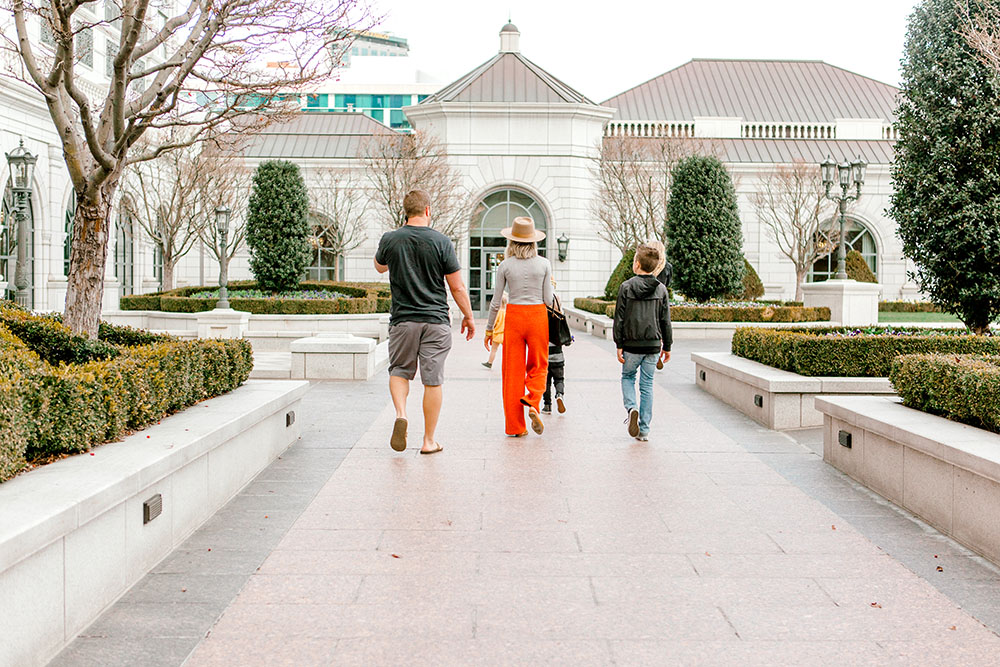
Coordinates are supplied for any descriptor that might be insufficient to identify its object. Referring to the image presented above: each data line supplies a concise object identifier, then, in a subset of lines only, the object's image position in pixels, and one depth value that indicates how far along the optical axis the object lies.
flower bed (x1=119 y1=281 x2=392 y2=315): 23.09
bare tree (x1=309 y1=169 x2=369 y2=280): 38.62
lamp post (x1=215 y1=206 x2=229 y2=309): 20.98
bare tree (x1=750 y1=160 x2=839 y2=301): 36.88
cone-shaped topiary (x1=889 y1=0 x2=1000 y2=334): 12.08
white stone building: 37.44
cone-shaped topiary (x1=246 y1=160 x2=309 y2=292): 25.41
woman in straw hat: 8.92
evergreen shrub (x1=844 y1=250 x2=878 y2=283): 33.97
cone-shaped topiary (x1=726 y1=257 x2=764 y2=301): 33.75
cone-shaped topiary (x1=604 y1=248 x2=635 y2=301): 29.80
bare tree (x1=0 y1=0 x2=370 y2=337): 7.77
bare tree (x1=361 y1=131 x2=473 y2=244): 34.33
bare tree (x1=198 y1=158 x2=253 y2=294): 31.16
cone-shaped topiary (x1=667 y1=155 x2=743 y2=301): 26.02
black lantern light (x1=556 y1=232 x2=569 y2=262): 37.59
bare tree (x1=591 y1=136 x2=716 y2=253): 35.31
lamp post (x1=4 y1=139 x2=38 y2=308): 17.84
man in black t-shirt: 7.80
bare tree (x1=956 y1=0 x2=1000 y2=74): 9.22
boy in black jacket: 9.04
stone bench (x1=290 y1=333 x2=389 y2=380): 13.92
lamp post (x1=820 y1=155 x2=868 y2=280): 21.86
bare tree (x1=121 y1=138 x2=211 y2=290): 30.02
